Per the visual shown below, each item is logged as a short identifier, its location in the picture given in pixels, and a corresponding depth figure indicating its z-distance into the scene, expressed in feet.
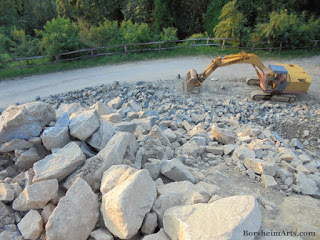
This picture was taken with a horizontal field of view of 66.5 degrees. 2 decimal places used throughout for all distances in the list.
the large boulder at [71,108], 25.72
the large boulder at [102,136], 18.34
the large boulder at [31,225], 12.80
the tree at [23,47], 49.78
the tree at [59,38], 49.55
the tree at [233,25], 55.01
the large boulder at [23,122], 17.76
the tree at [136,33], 55.31
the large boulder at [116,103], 33.82
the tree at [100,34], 53.06
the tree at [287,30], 52.19
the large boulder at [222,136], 25.14
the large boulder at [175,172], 17.20
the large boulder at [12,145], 17.63
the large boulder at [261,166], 20.01
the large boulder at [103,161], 15.17
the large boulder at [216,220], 10.93
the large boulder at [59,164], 14.94
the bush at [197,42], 60.18
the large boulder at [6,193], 14.11
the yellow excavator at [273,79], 35.40
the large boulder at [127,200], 11.73
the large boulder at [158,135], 21.63
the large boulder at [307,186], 19.39
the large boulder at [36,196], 13.53
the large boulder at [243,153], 22.08
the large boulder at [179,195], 13.33
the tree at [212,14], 68.94
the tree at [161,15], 63.70
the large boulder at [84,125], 18.08
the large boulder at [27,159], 17.07
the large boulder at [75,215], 12.31
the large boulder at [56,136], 17.58
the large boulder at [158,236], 11.90
